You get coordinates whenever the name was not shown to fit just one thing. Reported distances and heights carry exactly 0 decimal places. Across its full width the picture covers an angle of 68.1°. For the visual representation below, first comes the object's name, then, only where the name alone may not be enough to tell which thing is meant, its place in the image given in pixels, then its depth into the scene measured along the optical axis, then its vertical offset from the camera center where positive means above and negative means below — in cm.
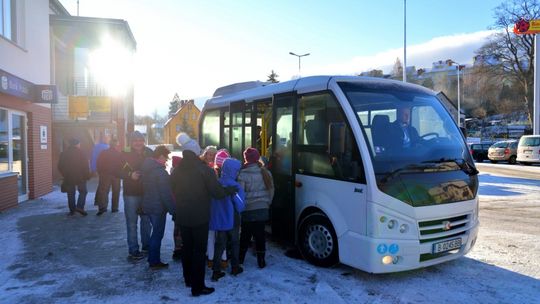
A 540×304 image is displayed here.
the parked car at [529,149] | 2312 -36
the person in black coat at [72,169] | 924 -57
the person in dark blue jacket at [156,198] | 542 -73
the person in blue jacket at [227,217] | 505 -93
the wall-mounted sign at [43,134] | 1200 +33
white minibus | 469 -40
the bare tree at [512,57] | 4075 +902
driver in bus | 507 +16
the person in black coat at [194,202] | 455 -66
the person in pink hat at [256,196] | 542 -70
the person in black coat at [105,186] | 860 -102
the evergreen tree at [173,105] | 11479 +1145
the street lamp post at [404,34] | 2575 +714
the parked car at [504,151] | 2645 -55
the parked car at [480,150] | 3092 -53
